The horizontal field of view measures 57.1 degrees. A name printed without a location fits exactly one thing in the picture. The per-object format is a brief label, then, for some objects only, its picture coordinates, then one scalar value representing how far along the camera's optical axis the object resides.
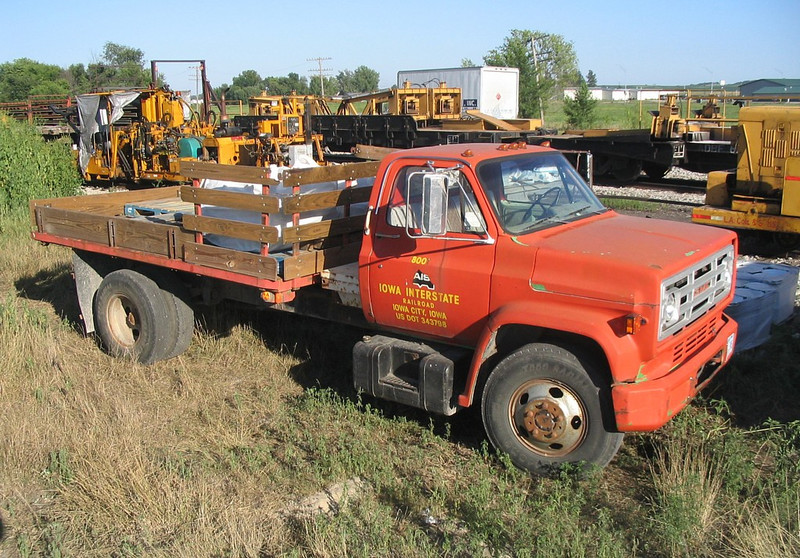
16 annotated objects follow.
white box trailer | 34.41
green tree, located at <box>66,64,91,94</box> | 57.70
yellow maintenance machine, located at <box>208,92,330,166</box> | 16.07
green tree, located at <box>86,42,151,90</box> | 55.06
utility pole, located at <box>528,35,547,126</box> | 45.51
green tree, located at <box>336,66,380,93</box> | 124.75
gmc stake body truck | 4.37
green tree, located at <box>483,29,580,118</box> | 45.66
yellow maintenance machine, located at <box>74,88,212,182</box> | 19.19
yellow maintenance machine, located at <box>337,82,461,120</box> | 24.06
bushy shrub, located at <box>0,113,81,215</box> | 14.12
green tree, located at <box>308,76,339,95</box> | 88.61
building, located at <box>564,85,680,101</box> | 101.79
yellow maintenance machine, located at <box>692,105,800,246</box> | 10.45
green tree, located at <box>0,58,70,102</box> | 55.13
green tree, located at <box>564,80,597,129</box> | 33.84
